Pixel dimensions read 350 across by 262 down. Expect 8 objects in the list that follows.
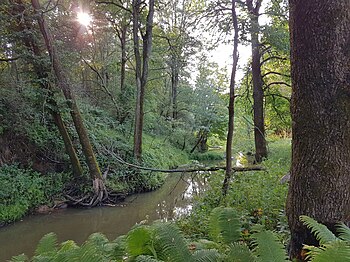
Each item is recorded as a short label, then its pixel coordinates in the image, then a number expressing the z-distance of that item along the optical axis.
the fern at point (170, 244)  1.65
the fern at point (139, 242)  1.94
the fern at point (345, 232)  1.68
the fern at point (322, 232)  1.60
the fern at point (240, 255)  1.53
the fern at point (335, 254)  1.17
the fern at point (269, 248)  1.37
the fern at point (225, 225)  2.14
